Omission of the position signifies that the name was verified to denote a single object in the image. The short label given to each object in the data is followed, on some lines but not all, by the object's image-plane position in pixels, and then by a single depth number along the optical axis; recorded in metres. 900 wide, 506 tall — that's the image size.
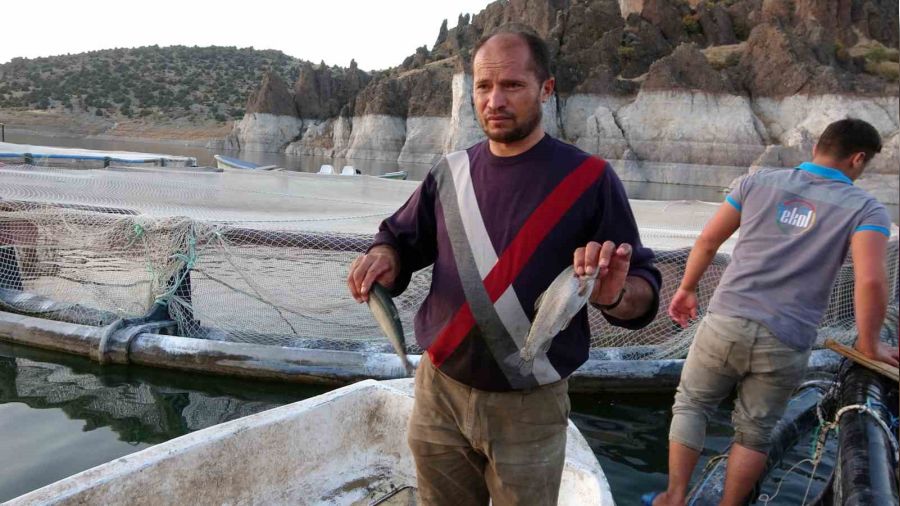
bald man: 2.07
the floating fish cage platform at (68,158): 16.73
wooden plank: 4.22
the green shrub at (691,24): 64.44
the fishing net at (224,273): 6.59
